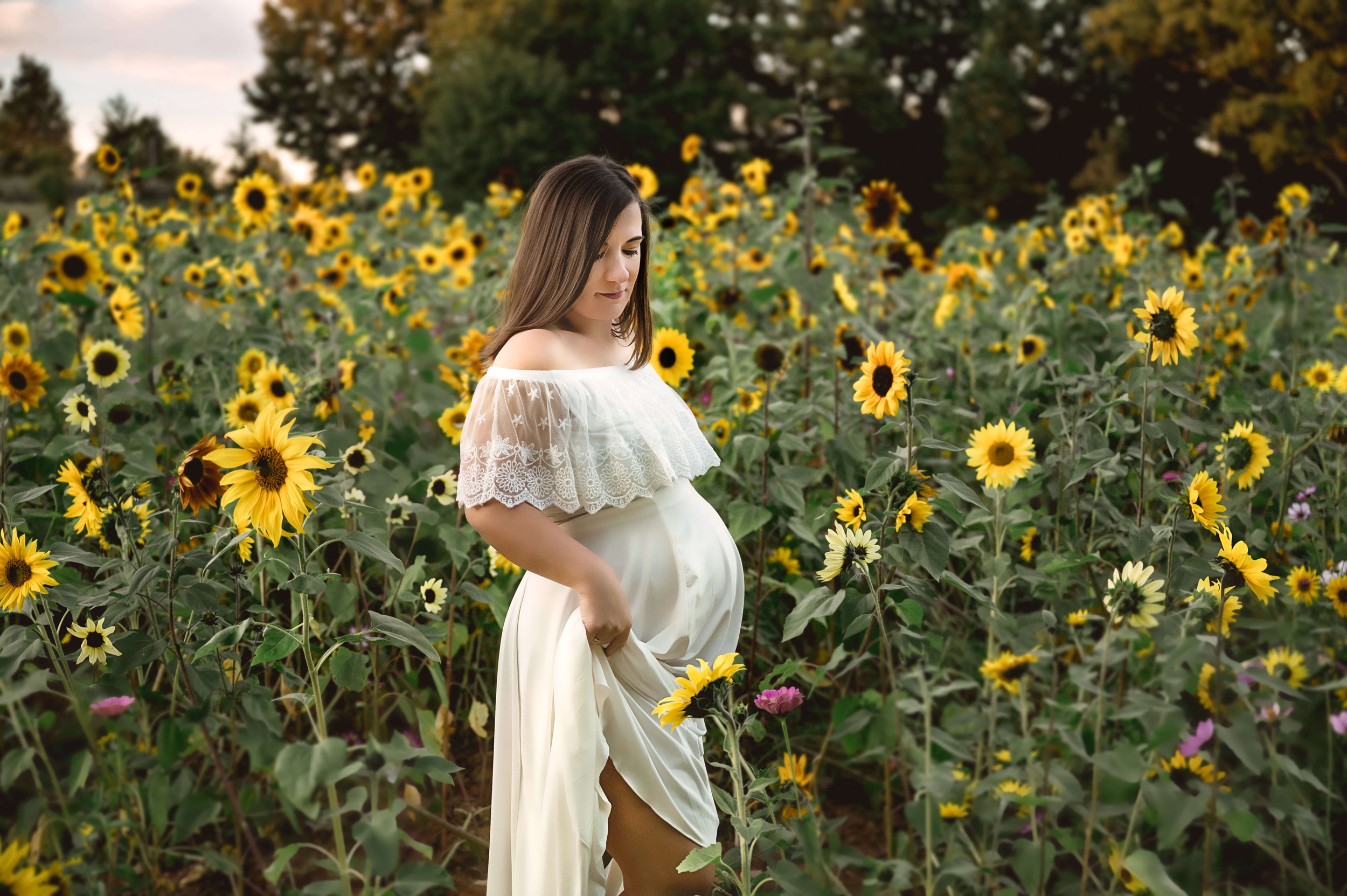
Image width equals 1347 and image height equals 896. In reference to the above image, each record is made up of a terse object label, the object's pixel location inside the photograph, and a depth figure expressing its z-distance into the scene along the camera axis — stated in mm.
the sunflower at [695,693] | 1322
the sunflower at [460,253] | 4895
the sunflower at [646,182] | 4137
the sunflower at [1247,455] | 2049
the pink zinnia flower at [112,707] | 1717
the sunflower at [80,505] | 1689
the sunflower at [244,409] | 2314
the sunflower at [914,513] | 1616
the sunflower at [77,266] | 3438
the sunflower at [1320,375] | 2854
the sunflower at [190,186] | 4871
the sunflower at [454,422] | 2445
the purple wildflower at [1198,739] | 1570
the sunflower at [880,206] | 3744
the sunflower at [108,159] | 3588
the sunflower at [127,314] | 3020
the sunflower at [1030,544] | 2215
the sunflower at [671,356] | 2355
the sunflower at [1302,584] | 1896
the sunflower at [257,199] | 4164
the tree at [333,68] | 30328
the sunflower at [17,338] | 2953
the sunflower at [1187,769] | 1842
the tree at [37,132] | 16656
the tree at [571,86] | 16141
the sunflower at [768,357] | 2188
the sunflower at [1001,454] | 1845
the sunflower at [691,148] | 4906
